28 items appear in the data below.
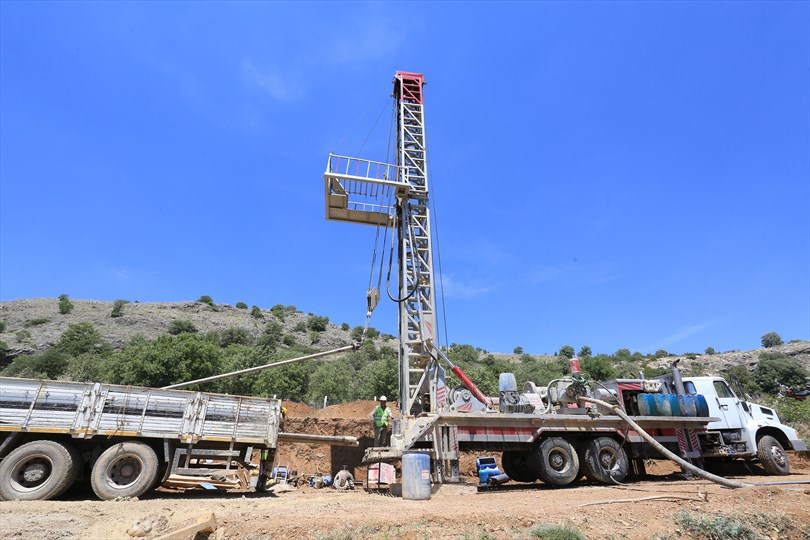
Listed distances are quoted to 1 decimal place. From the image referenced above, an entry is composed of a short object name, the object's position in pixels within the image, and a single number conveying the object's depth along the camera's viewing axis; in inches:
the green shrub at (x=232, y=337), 3041.3
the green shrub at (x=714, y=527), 277.9
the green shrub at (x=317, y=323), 3914.9
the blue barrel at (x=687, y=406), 524.4
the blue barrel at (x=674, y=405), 520.1
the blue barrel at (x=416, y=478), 374.0
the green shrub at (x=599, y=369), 2117.4
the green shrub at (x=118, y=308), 3462.1
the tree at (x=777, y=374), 2171.5
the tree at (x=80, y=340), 2455.7
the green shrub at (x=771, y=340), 3525.1
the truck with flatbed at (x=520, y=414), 446.9
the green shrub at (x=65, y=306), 3479.3
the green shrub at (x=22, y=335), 2787.9
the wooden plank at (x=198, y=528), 248.7
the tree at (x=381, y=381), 1321.4
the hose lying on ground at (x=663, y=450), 412.2
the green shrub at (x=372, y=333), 3756.9
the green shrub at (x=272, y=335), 2994.6
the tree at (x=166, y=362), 1549.0
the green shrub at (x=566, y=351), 3363.2
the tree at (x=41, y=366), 2030.4
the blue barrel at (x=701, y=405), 534.6
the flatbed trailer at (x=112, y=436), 354.6
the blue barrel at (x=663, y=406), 515.8
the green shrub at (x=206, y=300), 4232.3
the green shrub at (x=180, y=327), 3181.6
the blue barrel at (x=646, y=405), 511.2
